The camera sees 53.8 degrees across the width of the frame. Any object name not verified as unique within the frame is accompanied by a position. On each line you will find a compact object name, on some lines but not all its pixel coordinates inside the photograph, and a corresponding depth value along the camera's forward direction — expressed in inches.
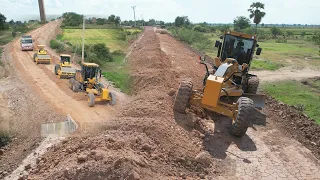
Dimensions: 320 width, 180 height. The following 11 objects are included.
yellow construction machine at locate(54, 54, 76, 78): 858.1
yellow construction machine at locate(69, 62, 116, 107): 635.5
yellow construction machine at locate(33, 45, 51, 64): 1105.4
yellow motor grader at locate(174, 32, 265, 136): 464.1
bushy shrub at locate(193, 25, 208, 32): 3512.3
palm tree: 2869.1
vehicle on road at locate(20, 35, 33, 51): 1415.7
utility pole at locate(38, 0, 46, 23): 3351.4
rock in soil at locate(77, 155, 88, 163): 340.5
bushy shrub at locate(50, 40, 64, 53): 1467.5
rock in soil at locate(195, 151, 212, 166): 398.2
